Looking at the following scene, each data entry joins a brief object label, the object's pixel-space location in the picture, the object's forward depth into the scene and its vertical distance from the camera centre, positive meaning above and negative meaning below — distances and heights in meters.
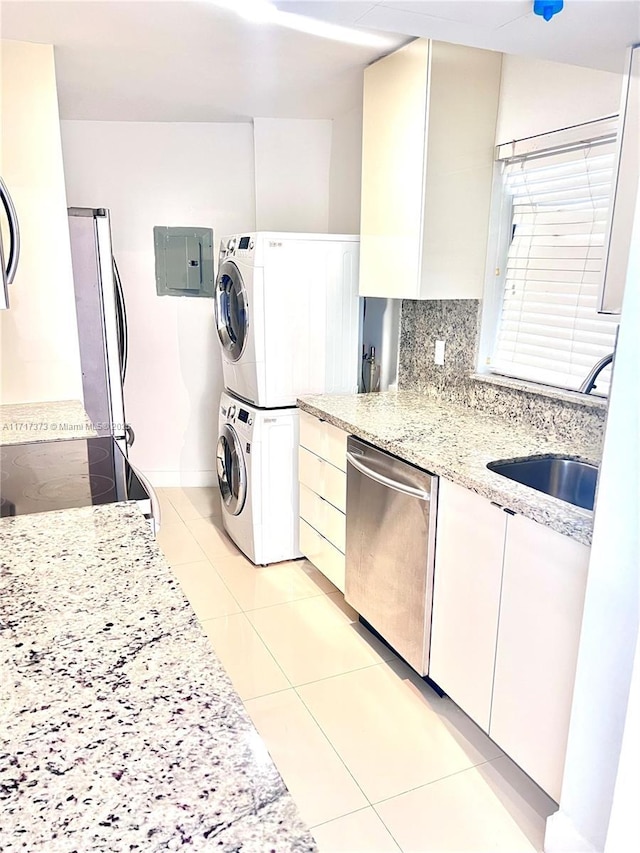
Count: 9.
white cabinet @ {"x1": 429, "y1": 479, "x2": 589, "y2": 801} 1.55 -0.95
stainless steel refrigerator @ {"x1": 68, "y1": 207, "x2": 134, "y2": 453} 2.88 -0.17
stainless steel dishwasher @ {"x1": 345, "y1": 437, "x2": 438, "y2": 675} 2.06 -0.95
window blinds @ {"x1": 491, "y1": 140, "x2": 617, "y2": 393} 2.16 +0.09
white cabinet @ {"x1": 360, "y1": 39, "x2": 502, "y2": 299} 2.36 +0.52
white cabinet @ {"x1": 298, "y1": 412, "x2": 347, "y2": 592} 2.64 -0.95
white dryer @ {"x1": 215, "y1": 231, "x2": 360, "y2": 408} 2.85 -0.12
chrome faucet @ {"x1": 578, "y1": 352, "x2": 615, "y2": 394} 1.85 -0.28
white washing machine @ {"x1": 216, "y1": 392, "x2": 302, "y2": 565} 3.00 -0.97
